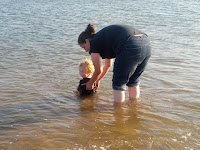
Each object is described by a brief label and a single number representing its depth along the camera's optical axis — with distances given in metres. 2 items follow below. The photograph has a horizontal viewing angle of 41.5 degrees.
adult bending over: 3.56
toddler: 4.87
